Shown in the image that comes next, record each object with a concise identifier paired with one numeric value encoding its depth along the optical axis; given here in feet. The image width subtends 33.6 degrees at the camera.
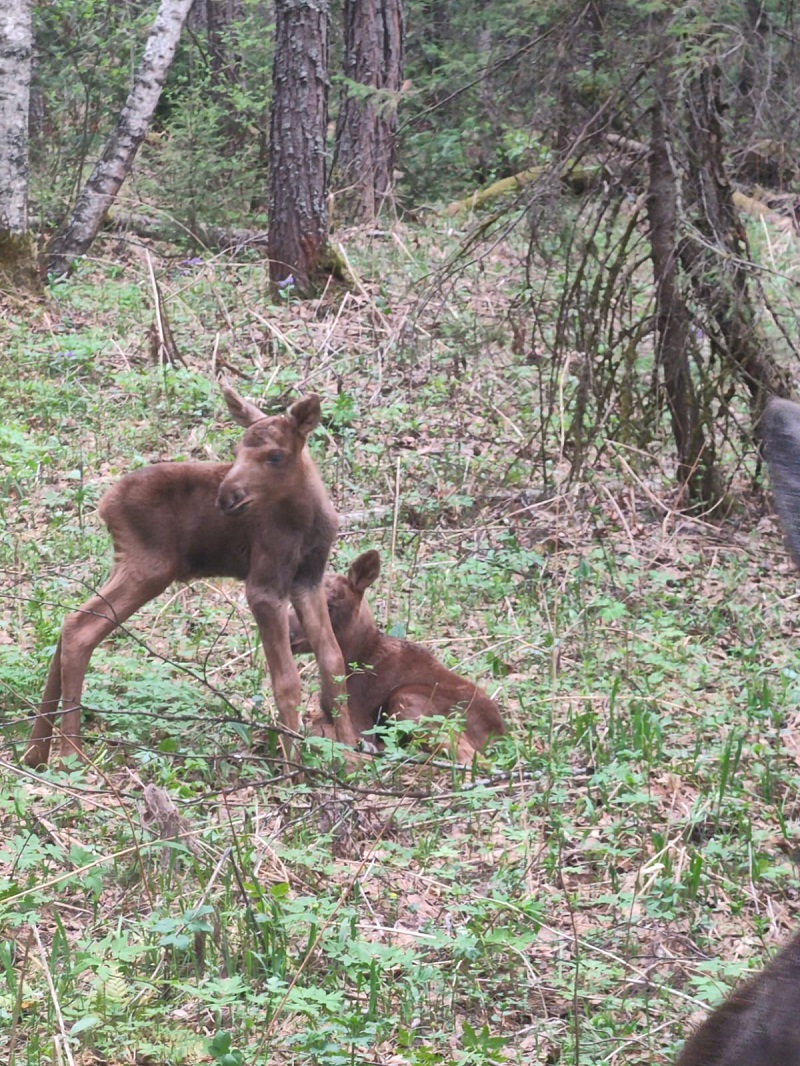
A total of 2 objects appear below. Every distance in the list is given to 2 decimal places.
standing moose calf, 22.53
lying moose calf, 23.67
